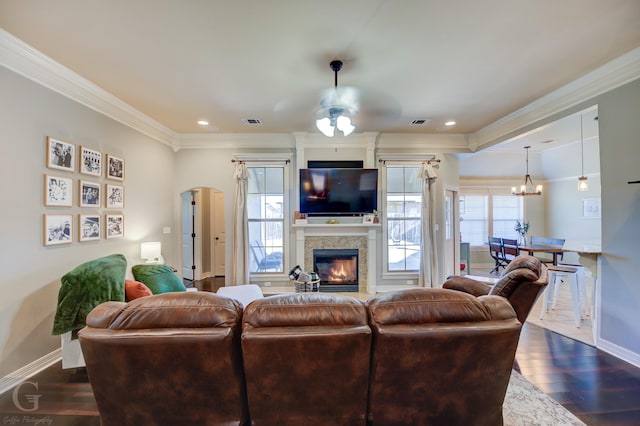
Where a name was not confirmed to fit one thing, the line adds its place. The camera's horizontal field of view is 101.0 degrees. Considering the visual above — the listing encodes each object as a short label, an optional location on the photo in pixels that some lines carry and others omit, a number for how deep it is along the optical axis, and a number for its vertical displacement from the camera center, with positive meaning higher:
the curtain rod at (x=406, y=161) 4.81 +0.97
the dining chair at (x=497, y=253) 5.91 -0.93
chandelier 5.73 +0.52
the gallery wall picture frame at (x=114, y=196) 3.26 +0.24
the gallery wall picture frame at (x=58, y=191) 2.51 +0.24
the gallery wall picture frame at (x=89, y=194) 2.88 +0.24
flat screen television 4.52 +0.40
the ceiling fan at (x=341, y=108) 2.73 +1.44
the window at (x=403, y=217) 4.94 -0.06
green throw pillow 2.76 -0.68
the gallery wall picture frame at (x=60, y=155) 2.54 +0.61
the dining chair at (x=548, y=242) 4.96 -0.58
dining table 4.34 -0.62
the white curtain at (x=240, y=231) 4.61 -0.29
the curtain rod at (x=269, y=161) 4.82 +0.98
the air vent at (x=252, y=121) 4.05 +1.46
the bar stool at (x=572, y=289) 3.27 -1.01
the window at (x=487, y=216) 6.90 -0.07
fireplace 4.84 -1.00
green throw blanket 2.17 -0.66
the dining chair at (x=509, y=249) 5.41 -0.76
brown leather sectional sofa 1.20 -0.67
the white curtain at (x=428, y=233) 4.68 -0.35
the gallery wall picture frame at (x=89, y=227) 2.89 -0.14
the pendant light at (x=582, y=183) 4.76 +0.55
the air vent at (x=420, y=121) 4.06 +1.45
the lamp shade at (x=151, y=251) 3.70 -0.52
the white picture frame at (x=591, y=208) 5.57 +0.10
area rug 1.78 -1.41
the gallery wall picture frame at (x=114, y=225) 3.28 -0.13
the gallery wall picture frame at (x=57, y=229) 2.51 -0.14
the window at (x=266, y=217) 4.90 -0.05
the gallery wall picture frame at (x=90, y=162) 2.89 +0.61
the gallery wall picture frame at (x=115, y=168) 3.29 +0.61
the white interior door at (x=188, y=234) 5.89 -0.43
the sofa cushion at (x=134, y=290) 2.39 -0.69
